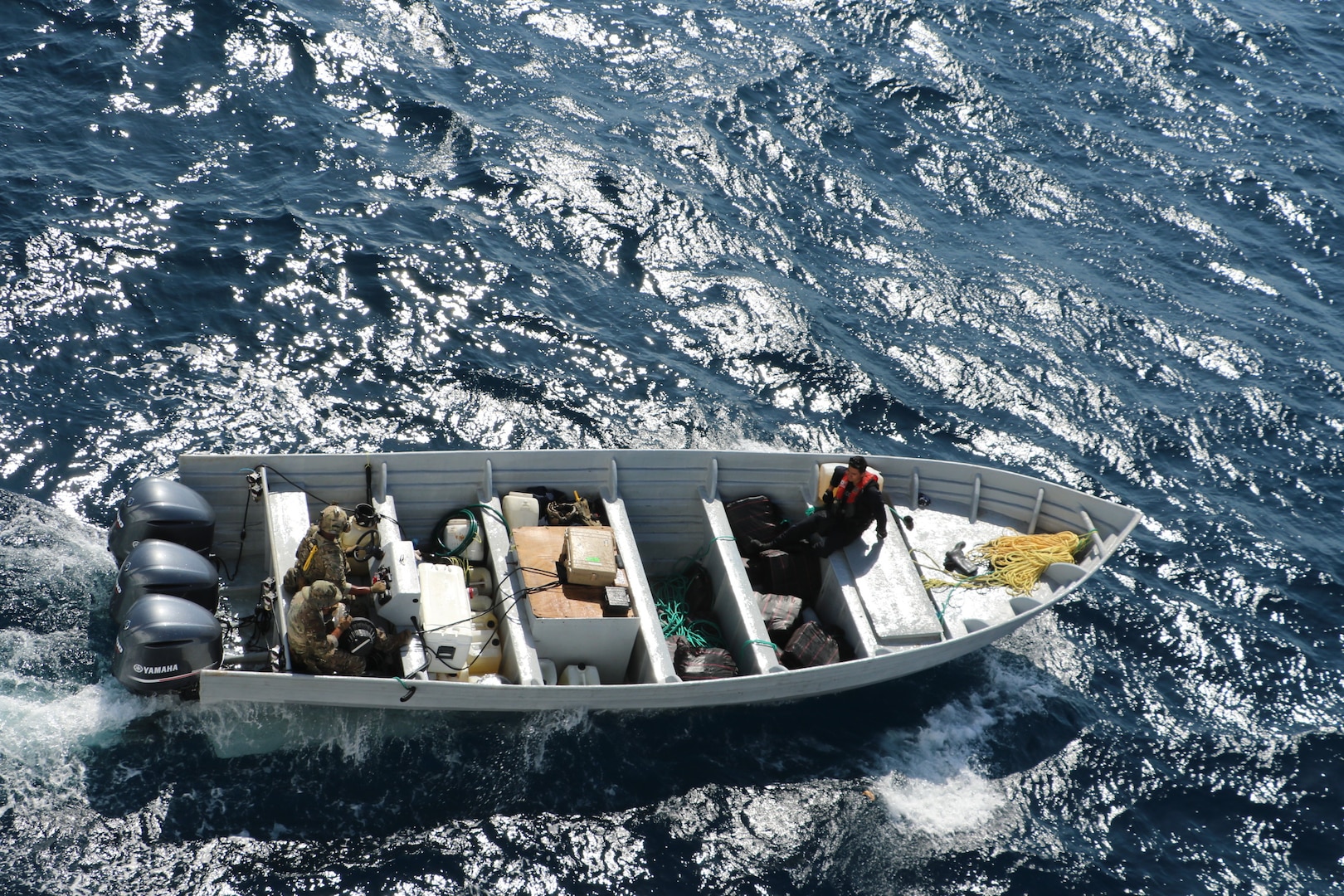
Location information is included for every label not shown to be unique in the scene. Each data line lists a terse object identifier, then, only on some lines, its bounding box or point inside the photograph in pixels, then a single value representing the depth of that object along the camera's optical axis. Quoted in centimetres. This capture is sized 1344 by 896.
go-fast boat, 1266
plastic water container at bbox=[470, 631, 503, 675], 1361
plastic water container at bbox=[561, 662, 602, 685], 1364
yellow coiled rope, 1555
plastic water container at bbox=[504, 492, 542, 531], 1488
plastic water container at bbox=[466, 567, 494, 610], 1434
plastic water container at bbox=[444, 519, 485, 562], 1466
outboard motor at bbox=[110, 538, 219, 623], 1243
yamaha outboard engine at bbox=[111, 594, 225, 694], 1189
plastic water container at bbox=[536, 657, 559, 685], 1348
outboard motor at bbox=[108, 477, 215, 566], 1308
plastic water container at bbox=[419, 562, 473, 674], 1309
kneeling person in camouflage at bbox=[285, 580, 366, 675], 1205
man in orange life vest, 1495
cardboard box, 1374
